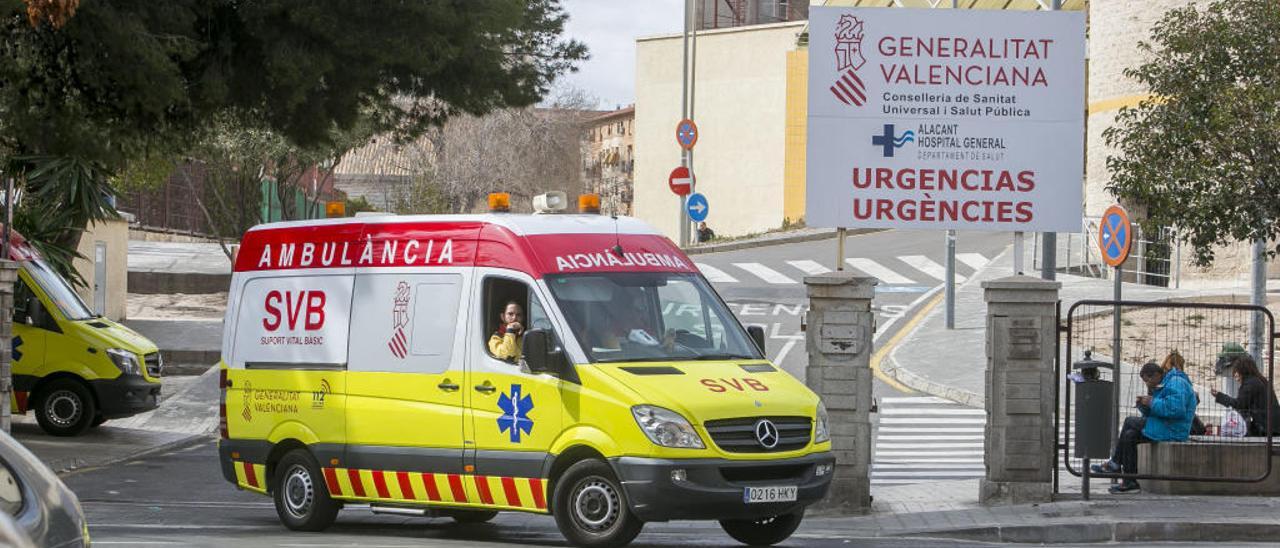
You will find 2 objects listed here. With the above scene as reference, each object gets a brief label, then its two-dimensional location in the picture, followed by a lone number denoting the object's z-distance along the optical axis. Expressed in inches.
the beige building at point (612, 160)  4896.7
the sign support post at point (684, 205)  2015.3
